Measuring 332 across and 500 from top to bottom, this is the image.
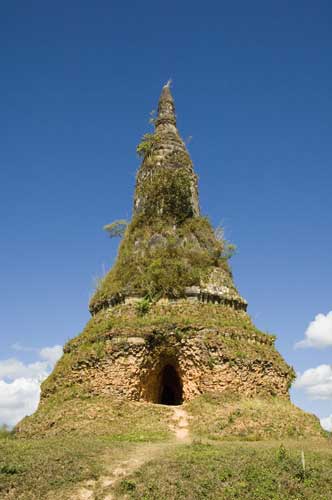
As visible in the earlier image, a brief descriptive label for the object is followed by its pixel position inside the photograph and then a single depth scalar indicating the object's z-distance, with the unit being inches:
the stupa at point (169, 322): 697.0
